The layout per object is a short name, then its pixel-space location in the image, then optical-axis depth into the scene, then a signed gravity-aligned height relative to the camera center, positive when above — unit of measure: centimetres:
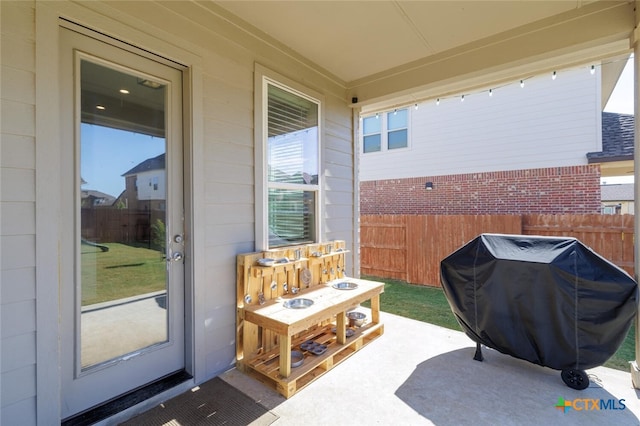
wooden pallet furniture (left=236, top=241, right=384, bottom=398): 218 -83
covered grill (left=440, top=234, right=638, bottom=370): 196 -64
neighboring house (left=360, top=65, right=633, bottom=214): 587 +138
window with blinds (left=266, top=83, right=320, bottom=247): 286 +48
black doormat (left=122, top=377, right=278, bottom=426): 182 -129
